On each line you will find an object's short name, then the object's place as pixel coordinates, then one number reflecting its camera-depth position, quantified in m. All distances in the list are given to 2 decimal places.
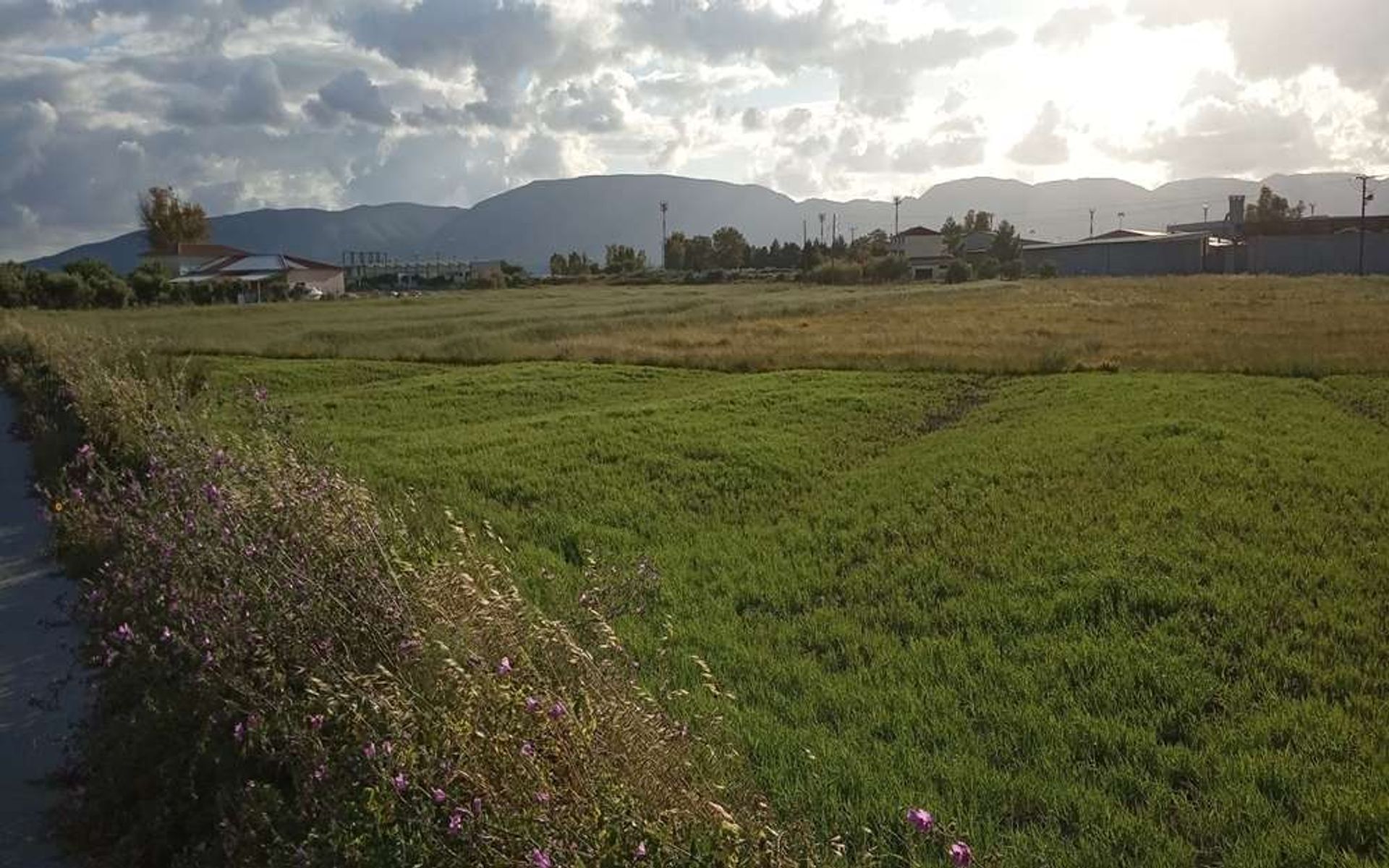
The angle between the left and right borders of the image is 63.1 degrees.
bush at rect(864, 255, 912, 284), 104.38
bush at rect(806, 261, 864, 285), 100.69
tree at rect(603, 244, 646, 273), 139.75
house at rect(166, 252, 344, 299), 100.06
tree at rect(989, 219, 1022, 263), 131.00
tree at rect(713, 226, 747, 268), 141.38
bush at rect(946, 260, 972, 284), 104.69
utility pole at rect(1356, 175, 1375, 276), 102.20
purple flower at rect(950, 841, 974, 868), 2.60
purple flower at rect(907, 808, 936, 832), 2.65
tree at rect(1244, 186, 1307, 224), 156.00
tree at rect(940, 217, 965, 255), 144.50
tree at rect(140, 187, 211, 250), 129.75
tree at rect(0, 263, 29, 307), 68.56
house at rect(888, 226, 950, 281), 136.73
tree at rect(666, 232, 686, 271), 145.88
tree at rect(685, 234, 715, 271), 143.12
